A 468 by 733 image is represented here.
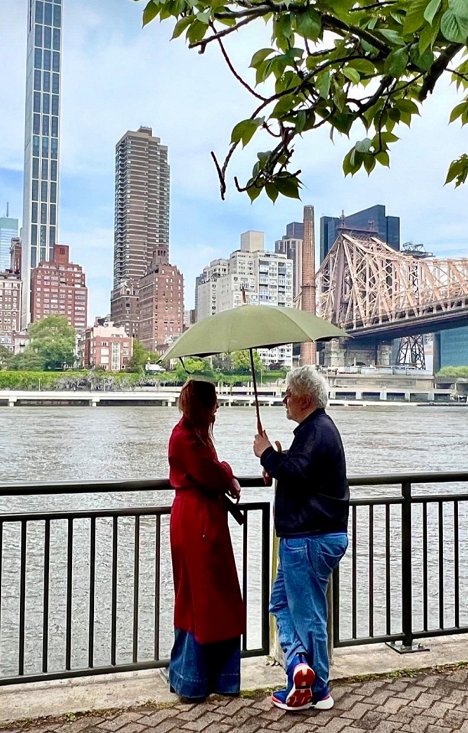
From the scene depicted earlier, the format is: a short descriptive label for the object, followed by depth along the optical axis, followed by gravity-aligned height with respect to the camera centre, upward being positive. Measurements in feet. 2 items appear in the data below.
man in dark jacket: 9.26 -1.93
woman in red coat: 9.46 -2.35
